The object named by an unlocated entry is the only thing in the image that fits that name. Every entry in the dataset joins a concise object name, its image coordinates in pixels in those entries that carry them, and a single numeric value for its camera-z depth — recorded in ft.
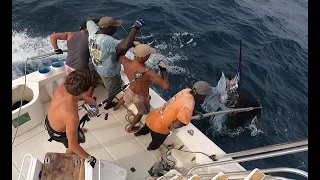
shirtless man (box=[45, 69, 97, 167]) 9.18
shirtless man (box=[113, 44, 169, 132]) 12.48
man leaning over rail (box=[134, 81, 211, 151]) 11.30
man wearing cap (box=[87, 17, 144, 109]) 13.05
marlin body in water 22.11
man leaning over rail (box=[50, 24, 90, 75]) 14.19
